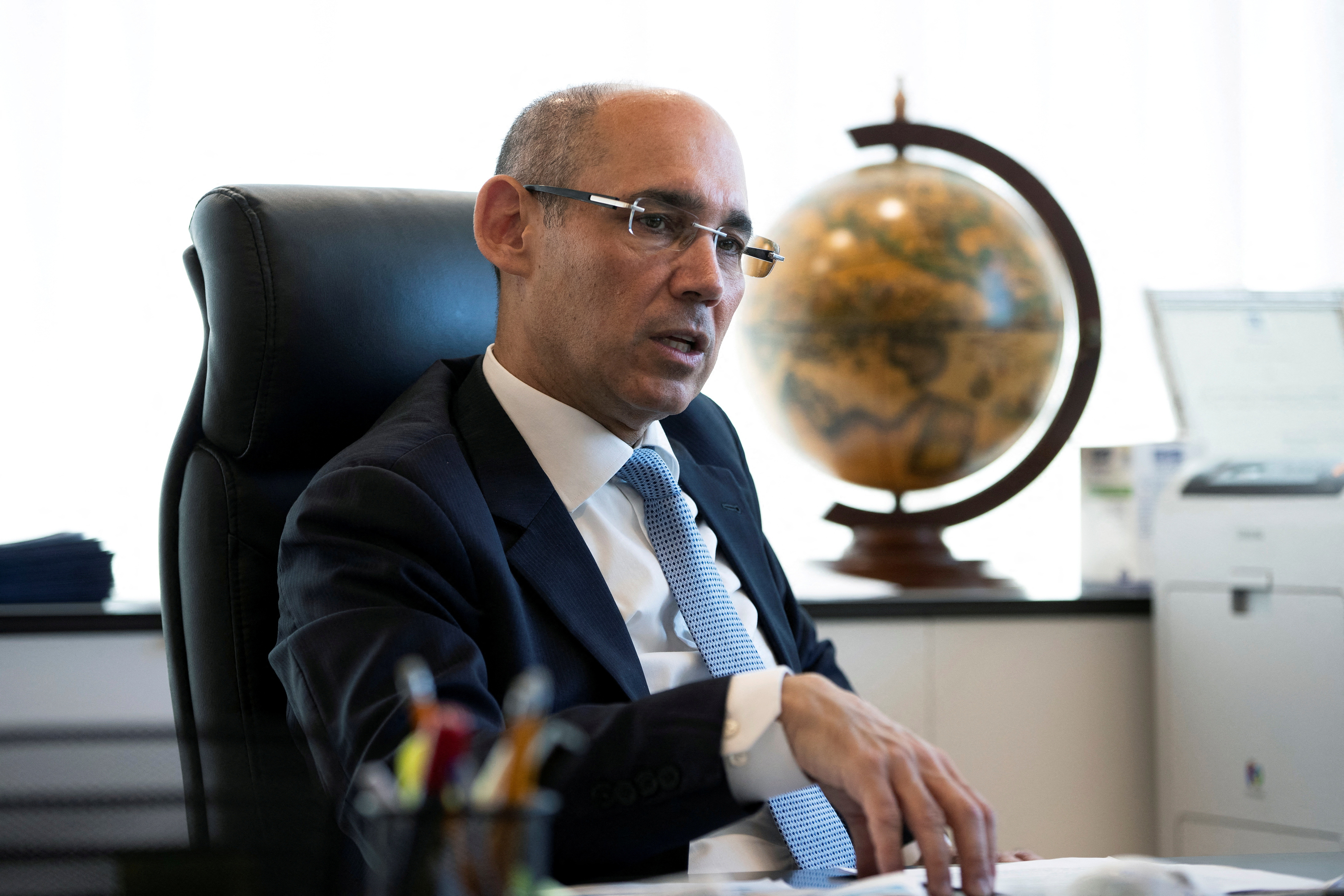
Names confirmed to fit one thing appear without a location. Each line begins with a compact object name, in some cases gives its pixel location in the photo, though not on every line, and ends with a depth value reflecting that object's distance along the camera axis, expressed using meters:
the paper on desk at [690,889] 2.39
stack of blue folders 3.03
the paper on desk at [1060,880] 2.40
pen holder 1.54
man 2.49
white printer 3.05
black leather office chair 2.67
